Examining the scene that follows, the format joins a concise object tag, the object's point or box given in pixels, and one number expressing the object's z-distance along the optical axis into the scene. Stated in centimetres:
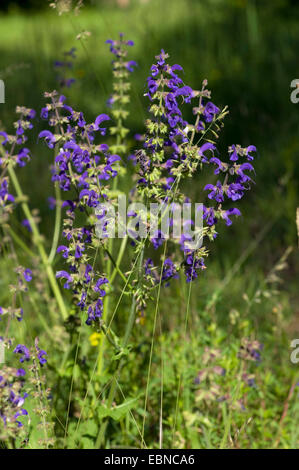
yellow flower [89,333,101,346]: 261
